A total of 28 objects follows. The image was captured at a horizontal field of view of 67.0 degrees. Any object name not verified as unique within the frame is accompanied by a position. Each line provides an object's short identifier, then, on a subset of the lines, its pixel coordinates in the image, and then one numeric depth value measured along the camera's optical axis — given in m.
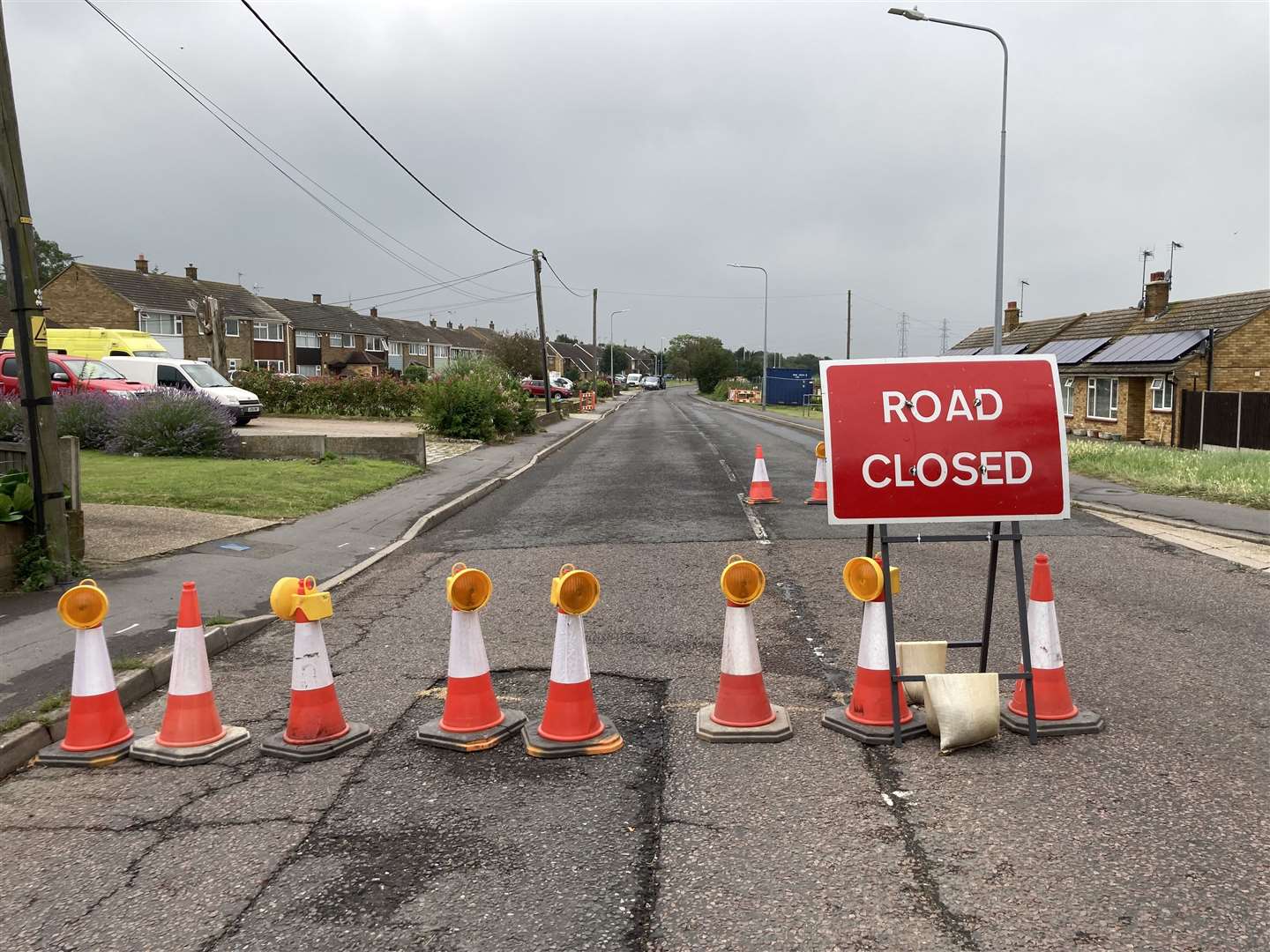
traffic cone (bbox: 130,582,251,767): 4.60
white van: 23.69
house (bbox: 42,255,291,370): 58.47
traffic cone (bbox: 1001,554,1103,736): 4.73
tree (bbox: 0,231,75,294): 80.31
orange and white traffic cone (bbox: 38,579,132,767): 4.64
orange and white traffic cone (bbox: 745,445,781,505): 13.88
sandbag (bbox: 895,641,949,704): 4.88
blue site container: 69.69
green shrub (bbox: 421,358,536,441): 25.94
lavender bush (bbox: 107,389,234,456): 17.39
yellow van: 27.45
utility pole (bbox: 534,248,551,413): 39.62
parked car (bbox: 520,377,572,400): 55.08
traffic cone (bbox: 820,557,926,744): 4.62
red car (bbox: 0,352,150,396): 19.97
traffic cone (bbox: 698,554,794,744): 4.58
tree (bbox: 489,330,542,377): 69.31
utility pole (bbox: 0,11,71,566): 7.55
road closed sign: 4.61
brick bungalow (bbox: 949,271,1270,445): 29.02
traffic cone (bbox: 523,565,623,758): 4.51
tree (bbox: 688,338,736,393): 108.06
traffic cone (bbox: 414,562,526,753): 4.59
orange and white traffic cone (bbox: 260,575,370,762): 4.55
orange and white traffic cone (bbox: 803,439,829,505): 12.69
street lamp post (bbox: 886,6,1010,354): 19.54
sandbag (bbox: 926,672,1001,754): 4.43
